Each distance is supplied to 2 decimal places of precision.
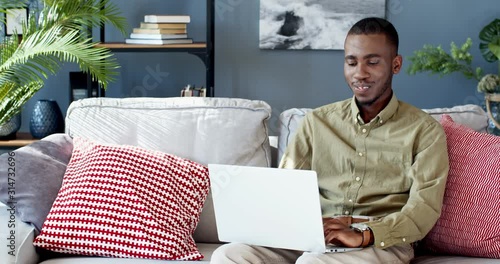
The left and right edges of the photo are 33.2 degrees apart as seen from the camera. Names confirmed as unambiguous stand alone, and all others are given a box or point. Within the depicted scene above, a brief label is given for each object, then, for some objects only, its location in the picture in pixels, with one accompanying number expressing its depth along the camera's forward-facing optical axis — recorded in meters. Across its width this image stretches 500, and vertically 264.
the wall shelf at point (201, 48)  3.97
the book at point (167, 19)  4.00
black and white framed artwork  4.24
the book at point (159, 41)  3.99
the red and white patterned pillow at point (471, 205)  2.31
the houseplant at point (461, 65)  3.85
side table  3.88
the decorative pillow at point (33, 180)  2.41
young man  2.24
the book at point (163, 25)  4.00
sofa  2.61
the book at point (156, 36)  3.99
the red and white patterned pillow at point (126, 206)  2.37
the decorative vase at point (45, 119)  3.97
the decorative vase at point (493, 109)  3.78
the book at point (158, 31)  4.00
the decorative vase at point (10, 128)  3.92
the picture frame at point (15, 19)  4.18
